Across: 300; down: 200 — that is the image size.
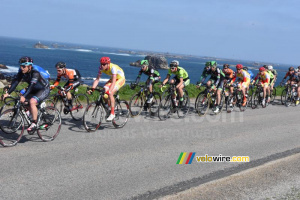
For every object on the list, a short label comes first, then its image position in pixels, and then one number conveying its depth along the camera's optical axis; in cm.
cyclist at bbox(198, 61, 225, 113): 1199
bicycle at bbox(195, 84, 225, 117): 1223
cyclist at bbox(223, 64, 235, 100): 1331
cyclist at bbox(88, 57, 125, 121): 850
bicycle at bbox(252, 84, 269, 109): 1566
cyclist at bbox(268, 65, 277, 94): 1697
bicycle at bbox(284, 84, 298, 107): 1739
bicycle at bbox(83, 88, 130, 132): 822
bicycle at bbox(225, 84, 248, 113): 1369
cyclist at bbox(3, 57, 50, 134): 667
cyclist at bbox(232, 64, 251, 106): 1398
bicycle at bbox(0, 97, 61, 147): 653
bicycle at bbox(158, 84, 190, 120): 1089
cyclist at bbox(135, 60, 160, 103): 1077
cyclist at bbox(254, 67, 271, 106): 1558
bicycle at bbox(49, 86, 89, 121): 927
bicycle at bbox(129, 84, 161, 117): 1076
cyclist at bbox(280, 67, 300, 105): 1742
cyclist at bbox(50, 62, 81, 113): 918
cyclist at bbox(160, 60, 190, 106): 1095
